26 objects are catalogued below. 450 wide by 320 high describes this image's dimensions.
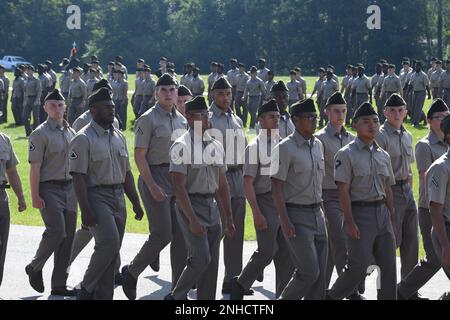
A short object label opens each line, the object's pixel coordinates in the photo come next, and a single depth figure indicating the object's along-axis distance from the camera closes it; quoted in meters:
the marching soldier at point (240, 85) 33.90
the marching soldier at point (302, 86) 31.54
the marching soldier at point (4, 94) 32.59
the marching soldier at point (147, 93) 31.89
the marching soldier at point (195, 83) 34.41
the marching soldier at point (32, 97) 30.19
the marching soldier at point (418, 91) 31.62
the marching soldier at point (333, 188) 9.88
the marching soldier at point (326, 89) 32.31
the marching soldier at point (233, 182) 10.55
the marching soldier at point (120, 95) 32.31
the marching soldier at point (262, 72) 35.08
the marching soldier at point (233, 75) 34.62
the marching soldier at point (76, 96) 28.42
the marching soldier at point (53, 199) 10.16
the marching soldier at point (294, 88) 31.55
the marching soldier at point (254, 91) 31.81
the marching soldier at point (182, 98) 11.54
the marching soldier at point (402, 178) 9.98
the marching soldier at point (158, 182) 10.04
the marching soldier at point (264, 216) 9.60
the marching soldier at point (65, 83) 32.69
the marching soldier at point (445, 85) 32.69
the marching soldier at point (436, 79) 33.88
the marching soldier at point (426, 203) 9.45
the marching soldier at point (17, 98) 33.16
